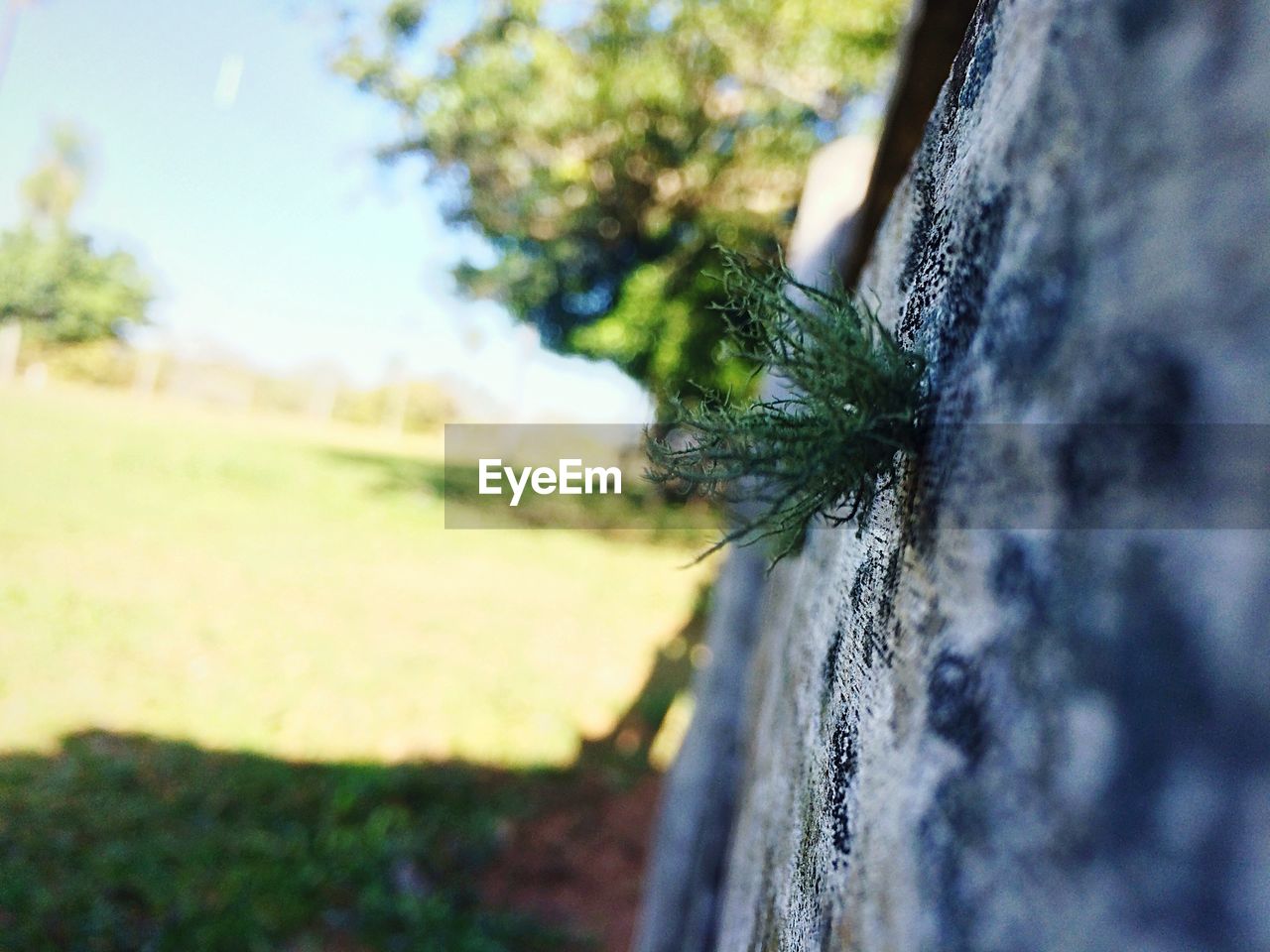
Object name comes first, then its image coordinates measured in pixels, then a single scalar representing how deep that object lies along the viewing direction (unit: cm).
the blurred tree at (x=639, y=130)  709
